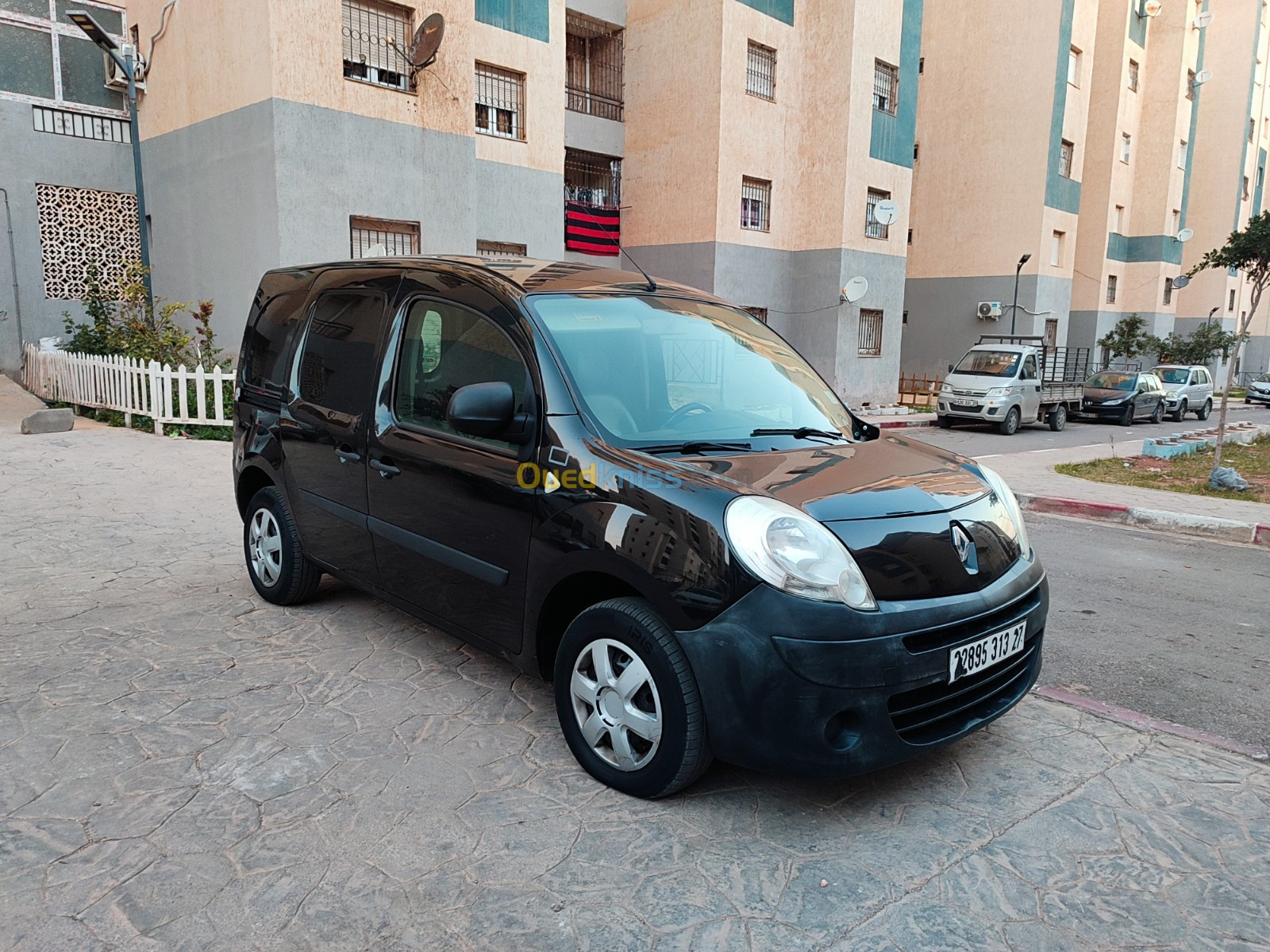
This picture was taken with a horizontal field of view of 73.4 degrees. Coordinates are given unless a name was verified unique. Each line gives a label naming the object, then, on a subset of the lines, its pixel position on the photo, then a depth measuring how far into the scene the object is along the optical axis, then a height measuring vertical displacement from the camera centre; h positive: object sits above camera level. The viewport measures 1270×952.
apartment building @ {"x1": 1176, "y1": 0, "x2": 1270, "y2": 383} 40.75 +9.79
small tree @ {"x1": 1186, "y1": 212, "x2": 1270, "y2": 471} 11.85 +1.36
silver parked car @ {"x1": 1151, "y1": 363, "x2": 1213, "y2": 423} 25.39 -1.22
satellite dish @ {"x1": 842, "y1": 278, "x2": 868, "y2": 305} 20.38 +1.26
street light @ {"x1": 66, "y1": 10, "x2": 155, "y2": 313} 12.88 +4.38
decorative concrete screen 14.90 +1.63
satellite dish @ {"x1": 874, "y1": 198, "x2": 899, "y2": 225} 20.92 +3.19
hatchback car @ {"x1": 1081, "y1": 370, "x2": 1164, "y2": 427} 22.50 -1.28
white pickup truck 18.89 -0.99
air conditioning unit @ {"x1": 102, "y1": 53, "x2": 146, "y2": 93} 14.96 +4.43
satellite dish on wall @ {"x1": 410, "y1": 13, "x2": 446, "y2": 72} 13.16 +4.54
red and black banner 20.31 +2.62
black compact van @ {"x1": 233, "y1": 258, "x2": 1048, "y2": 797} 2.73 -0.66
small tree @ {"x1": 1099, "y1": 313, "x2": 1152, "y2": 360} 32.03 +0.31
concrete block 11.58 -1.28
